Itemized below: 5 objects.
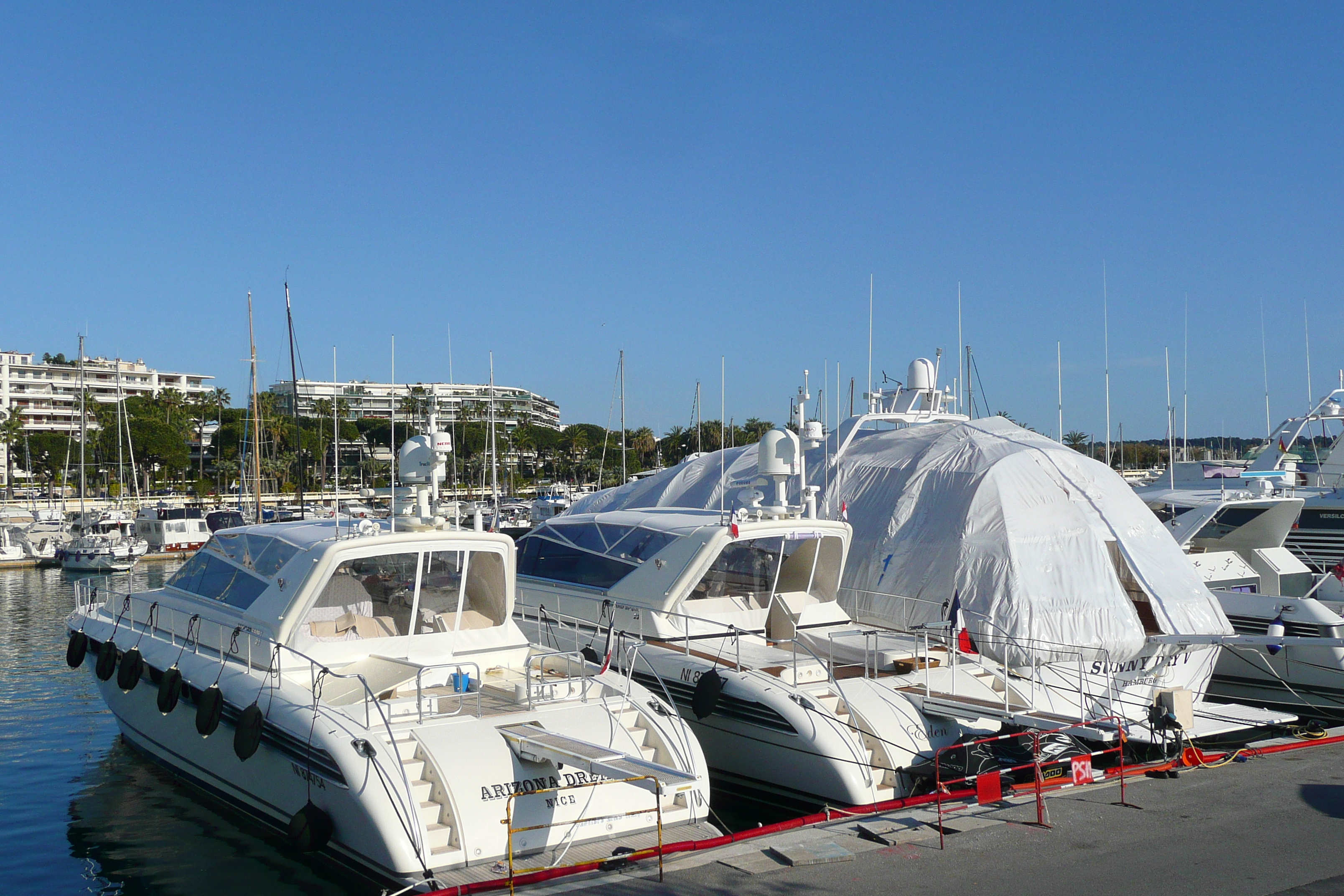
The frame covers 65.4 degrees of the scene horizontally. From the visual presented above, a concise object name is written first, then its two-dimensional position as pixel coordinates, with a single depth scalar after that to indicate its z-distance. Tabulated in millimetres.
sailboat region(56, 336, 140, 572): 44625
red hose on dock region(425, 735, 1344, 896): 8188
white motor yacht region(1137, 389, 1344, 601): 22594
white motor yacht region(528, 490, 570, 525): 55188
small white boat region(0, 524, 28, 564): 47062
